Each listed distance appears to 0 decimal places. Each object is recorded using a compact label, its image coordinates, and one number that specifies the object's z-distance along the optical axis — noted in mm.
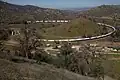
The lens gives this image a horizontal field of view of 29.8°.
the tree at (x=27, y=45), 41594
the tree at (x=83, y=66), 35125
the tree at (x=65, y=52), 38138
